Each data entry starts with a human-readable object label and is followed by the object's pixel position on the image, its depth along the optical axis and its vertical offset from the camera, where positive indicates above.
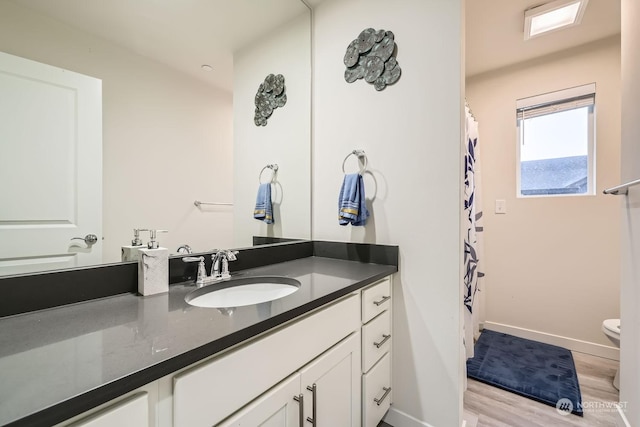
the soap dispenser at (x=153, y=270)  0.89 -0.20
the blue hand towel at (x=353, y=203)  1.40 +0.04
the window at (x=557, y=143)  2.16 +0.60
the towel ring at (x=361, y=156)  1.49 +0.31
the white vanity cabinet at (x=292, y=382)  0.52 -0.44
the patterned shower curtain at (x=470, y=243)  1.63 -0.20
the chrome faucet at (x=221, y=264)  1.14 -0.23
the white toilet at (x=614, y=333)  1.68 -0.76
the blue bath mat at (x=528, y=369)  1.62 -1.10
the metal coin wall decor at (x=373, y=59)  1.40 +0.83
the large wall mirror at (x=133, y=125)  0.75 +0.31
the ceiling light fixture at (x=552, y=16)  1.69 +1.31
